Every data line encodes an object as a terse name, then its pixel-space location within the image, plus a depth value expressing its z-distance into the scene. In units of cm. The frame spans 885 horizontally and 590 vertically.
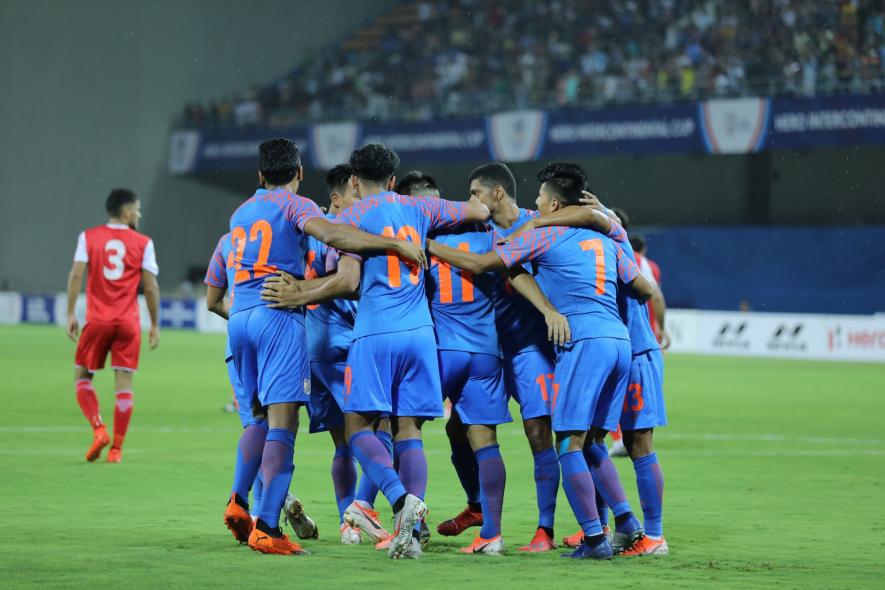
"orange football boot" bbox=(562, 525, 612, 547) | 1464
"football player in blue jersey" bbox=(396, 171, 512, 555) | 1426
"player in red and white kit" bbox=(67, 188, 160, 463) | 2248
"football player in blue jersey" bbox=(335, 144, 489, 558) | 1391
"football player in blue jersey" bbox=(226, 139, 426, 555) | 1386
